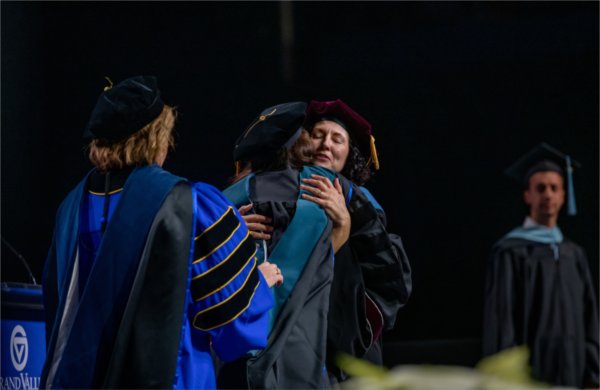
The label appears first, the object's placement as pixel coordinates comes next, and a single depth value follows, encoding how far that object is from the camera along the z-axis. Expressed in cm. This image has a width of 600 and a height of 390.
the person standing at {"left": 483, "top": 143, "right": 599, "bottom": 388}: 1477
